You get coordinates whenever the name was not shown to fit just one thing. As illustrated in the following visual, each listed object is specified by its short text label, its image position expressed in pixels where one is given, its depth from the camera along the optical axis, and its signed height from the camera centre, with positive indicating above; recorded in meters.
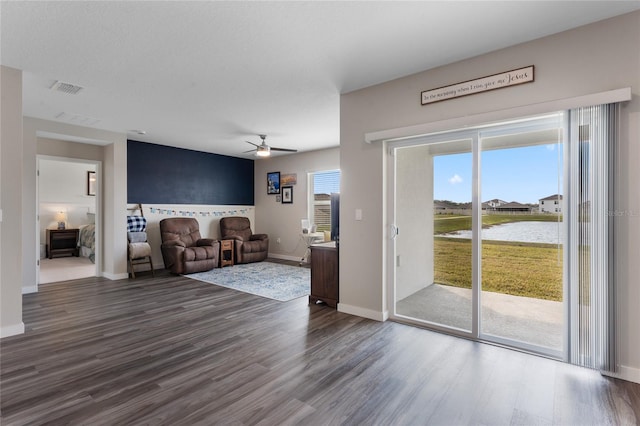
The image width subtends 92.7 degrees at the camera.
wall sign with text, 2.53 +1.15
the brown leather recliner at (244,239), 6.88 -0.61
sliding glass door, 2.63 -0.19
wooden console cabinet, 3.84 -0.79
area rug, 4.54 -1.16
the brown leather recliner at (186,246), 5.75 -0.68
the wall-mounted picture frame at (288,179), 7.60 +0.88
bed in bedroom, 7.17 -0.68
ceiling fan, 5.53 +1.17
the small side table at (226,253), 6.59 -0.88
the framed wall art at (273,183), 7.94 +0.81
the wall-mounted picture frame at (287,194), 7.67 +0.48
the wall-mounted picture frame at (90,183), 8.46 +0.85
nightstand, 7.53 -0.72
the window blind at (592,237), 2.19 -0.17
